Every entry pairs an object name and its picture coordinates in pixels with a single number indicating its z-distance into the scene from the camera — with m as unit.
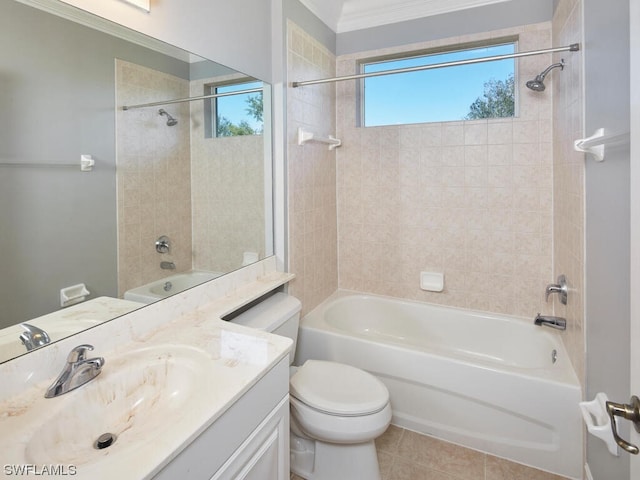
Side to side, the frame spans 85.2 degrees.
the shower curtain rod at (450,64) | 1.61
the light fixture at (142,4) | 1.21
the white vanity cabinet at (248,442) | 0.79
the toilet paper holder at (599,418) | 0.88
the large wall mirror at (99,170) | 0.95
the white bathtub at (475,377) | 1.65
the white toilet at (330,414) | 1.48
